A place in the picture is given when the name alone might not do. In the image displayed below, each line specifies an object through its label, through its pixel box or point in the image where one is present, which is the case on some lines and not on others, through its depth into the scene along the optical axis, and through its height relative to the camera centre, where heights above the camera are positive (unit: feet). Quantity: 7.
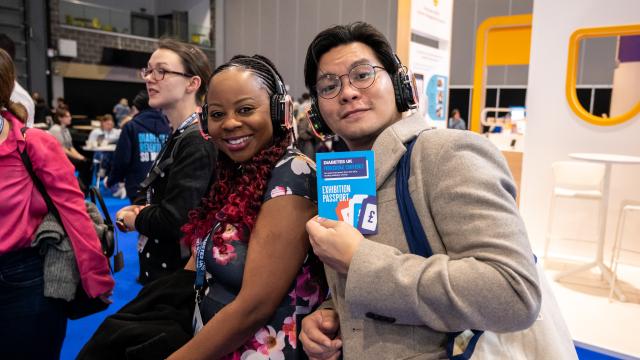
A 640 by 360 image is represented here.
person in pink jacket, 5.59 -1.52
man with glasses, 2.78 -0.82
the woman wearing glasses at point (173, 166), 5.99 -0.71
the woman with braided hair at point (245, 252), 3.71 -1.14
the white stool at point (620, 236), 12.36 -3.34
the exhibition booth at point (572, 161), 12.30 -1.29
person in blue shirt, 11.64 -0.86
